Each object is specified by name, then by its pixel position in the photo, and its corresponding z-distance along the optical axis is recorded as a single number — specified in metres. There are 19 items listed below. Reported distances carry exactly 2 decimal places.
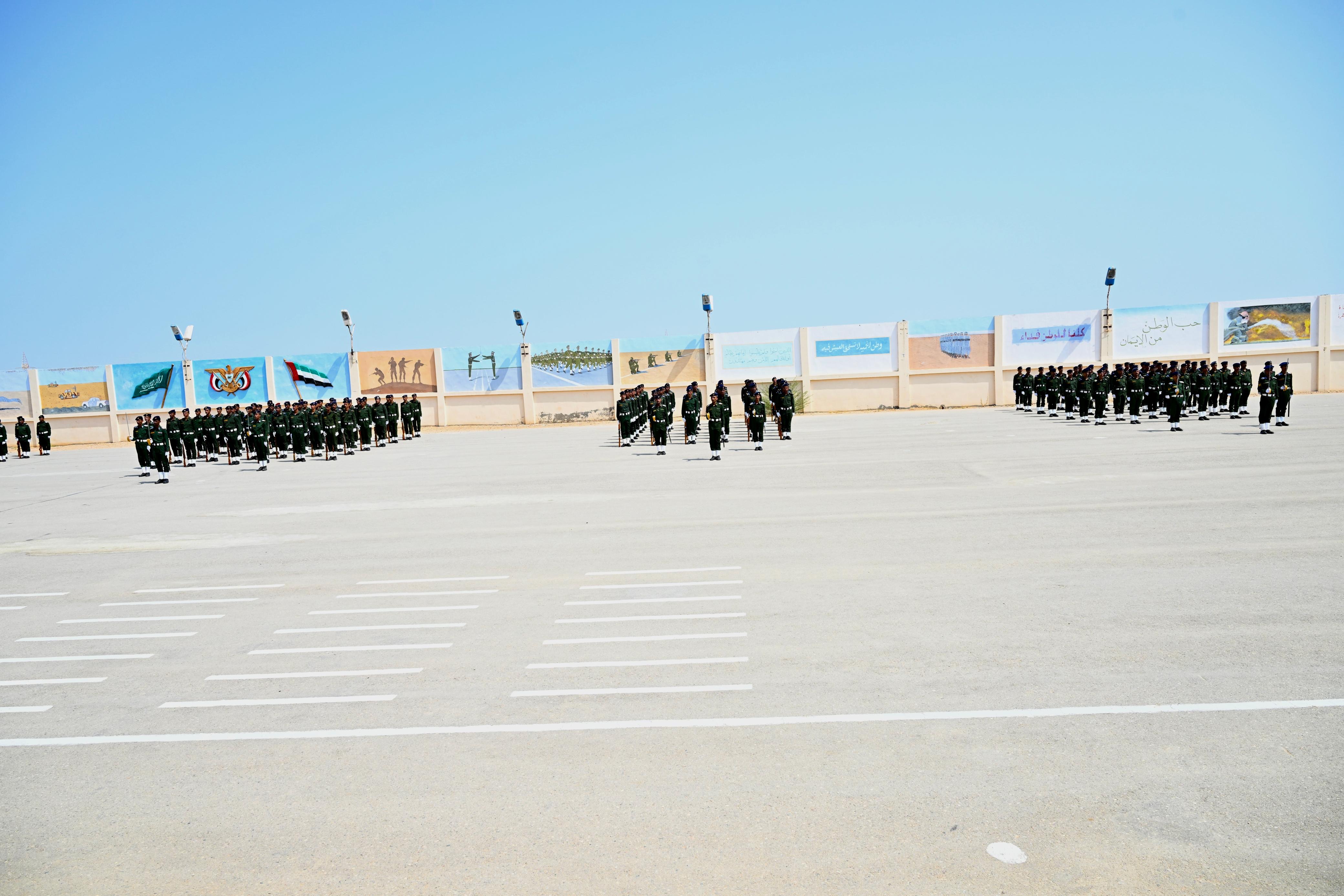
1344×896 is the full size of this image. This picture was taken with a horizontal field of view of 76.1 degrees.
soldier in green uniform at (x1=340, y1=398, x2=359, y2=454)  29.58
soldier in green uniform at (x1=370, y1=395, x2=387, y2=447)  32.16
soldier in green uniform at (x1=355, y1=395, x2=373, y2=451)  30.78
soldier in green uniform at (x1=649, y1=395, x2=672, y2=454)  23.86
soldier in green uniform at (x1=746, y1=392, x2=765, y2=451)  24.38
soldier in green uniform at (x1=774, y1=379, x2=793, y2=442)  26.75
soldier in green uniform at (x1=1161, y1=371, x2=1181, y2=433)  23.05
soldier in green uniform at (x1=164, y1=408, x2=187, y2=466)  25.59
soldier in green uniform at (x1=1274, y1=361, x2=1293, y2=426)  22.80
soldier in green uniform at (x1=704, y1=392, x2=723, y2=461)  21.53
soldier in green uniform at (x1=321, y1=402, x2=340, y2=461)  27.70
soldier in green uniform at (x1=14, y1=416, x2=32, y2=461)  34.78
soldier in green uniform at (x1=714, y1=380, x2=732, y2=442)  23.73
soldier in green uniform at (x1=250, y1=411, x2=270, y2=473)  25.20
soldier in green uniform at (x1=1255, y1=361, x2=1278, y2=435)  21.36
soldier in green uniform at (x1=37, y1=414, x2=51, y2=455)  36.28
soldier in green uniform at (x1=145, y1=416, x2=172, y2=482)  22.22
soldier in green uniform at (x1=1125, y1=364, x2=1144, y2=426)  27.95
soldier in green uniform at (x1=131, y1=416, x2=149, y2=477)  22.94
